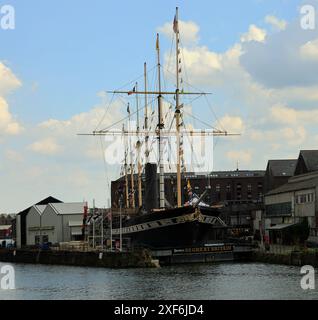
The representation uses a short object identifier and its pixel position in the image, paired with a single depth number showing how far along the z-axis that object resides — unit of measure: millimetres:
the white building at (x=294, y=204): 95750
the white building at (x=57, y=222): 131750
